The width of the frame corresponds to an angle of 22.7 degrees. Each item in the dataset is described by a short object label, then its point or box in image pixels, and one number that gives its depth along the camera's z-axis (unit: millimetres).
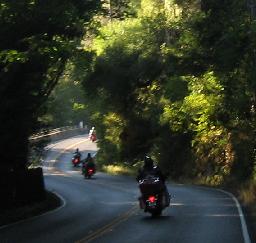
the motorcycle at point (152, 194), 18359
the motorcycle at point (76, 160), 55016
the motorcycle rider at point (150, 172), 18766
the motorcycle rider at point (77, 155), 54844
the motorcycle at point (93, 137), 78375
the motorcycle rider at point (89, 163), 42719
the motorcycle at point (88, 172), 42281
